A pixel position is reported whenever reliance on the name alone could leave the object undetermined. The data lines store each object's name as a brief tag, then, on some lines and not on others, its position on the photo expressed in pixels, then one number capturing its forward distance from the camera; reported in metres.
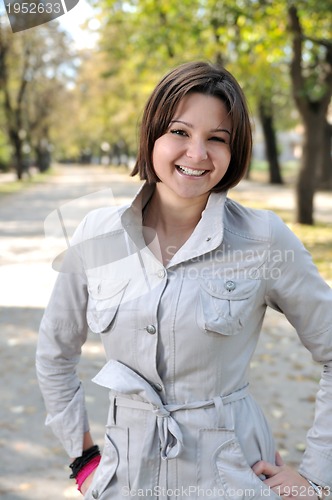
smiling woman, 1.63
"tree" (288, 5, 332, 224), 11.93
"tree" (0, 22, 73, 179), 29.18
